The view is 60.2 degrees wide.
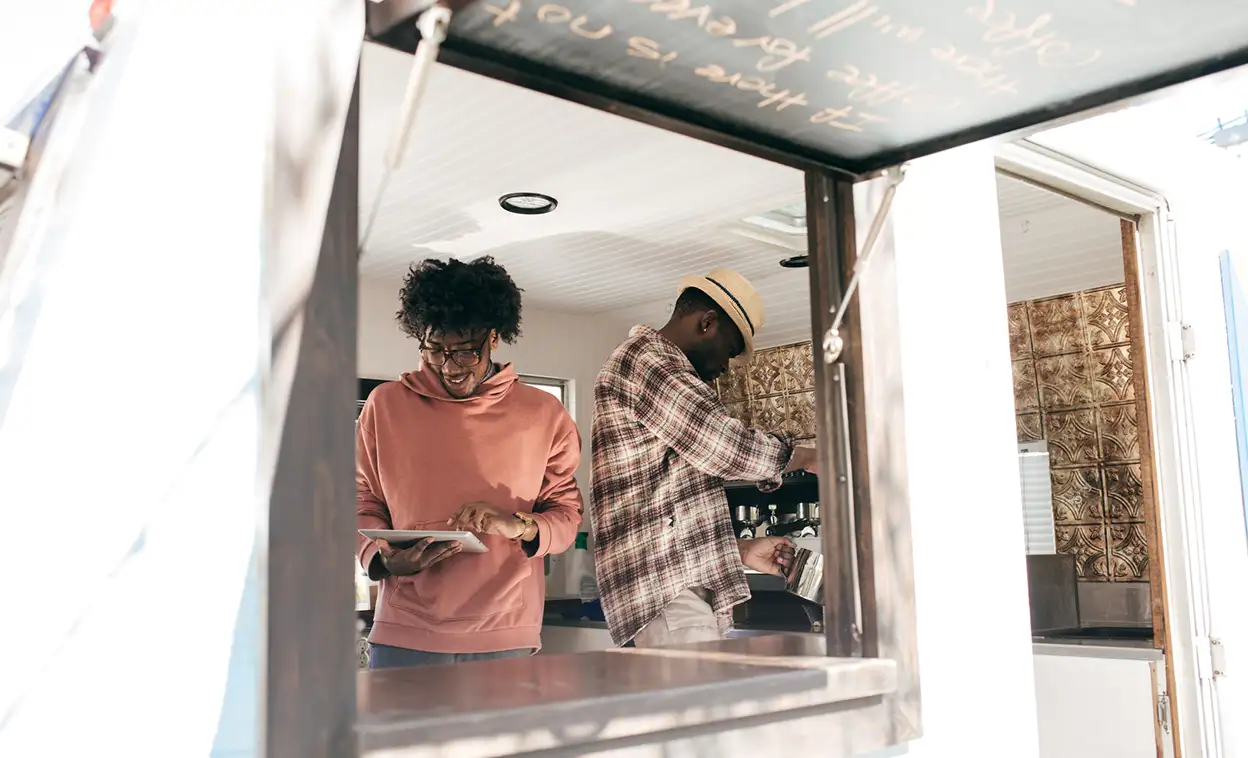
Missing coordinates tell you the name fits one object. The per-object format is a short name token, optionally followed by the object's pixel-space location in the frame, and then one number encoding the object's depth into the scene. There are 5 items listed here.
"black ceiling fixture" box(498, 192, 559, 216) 3.54
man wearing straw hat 1.78
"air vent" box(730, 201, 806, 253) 3.74
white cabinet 2.87
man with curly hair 1.65
